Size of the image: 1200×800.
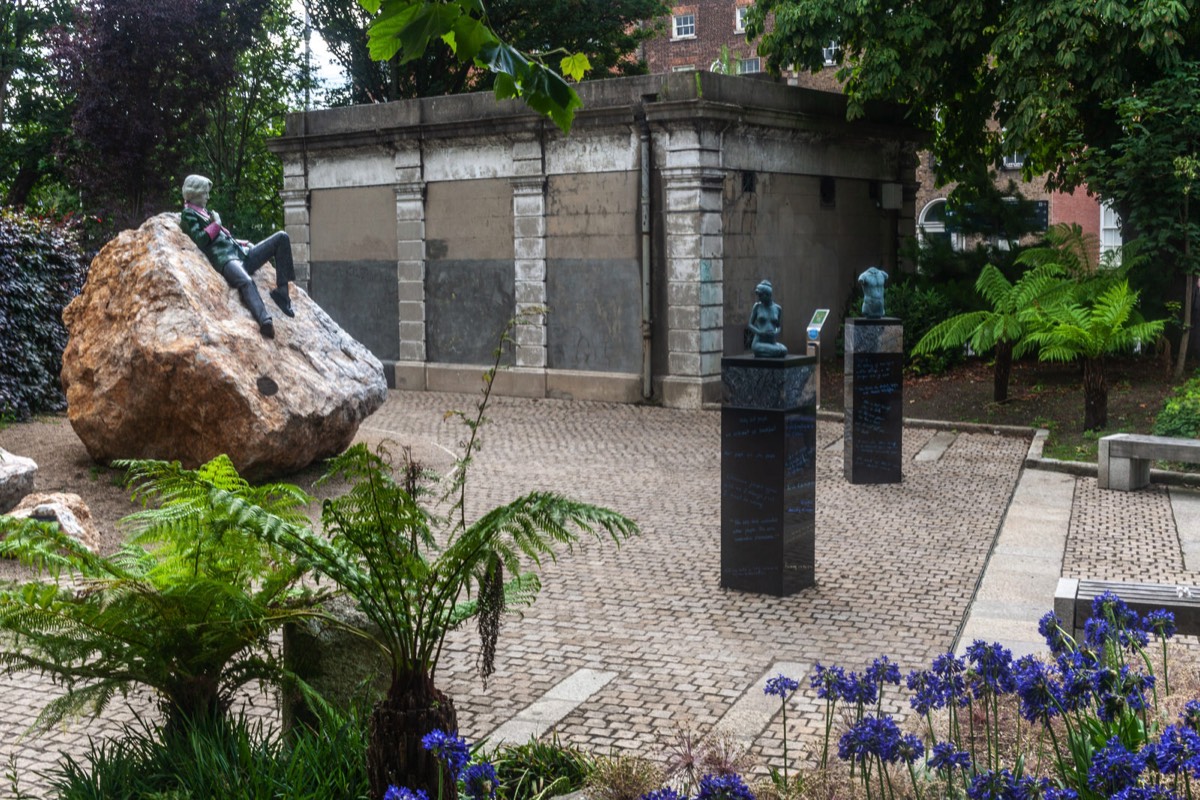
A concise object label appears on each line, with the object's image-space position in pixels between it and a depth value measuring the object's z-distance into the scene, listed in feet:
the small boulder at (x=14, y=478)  34.55
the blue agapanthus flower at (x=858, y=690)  14.88
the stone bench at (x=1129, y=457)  40.04
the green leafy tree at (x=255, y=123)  115.03
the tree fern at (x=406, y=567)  14.49
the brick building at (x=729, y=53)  127.75
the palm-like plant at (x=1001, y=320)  53.42
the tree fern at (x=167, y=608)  15.12
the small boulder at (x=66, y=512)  30.78
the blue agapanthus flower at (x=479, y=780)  12.26
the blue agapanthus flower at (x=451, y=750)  12.75
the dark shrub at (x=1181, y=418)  44.11
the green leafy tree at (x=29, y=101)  104.27
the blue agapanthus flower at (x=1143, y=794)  10.50
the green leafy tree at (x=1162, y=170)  56.65
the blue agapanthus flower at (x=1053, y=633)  16.06
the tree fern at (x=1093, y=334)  47.80
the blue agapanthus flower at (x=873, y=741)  13.11
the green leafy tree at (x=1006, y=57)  55.77
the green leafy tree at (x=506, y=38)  103.91
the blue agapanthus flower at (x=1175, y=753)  11.26
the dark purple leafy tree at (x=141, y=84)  90.02
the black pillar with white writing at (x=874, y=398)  42.39
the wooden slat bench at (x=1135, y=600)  20.51
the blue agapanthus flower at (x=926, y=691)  14.67
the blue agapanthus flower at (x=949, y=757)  12.60
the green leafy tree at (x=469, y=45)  14.52
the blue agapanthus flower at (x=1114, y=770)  11.25
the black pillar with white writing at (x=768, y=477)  28.48
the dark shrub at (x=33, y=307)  52.90
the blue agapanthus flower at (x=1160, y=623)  16.12
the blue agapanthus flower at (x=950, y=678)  15.01
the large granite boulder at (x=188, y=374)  38.93
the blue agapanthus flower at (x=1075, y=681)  13.76
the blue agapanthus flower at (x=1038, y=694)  13.83
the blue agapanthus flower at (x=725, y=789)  11.80
